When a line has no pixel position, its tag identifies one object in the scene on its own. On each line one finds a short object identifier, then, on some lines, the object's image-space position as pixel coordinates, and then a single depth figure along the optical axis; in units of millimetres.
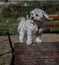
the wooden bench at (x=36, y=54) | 3566
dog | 3941
